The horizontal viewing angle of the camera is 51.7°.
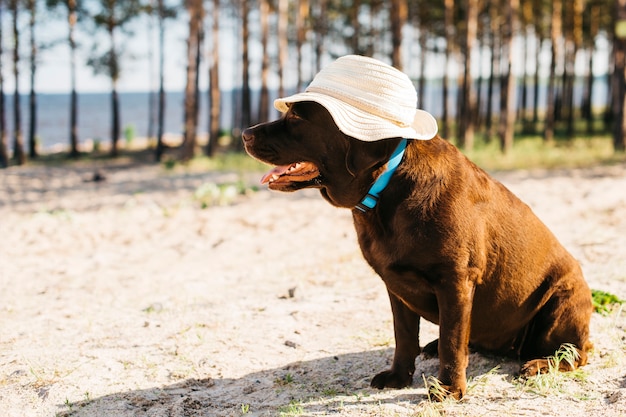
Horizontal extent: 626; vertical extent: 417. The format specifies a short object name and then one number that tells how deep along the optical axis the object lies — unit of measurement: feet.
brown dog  10.67
